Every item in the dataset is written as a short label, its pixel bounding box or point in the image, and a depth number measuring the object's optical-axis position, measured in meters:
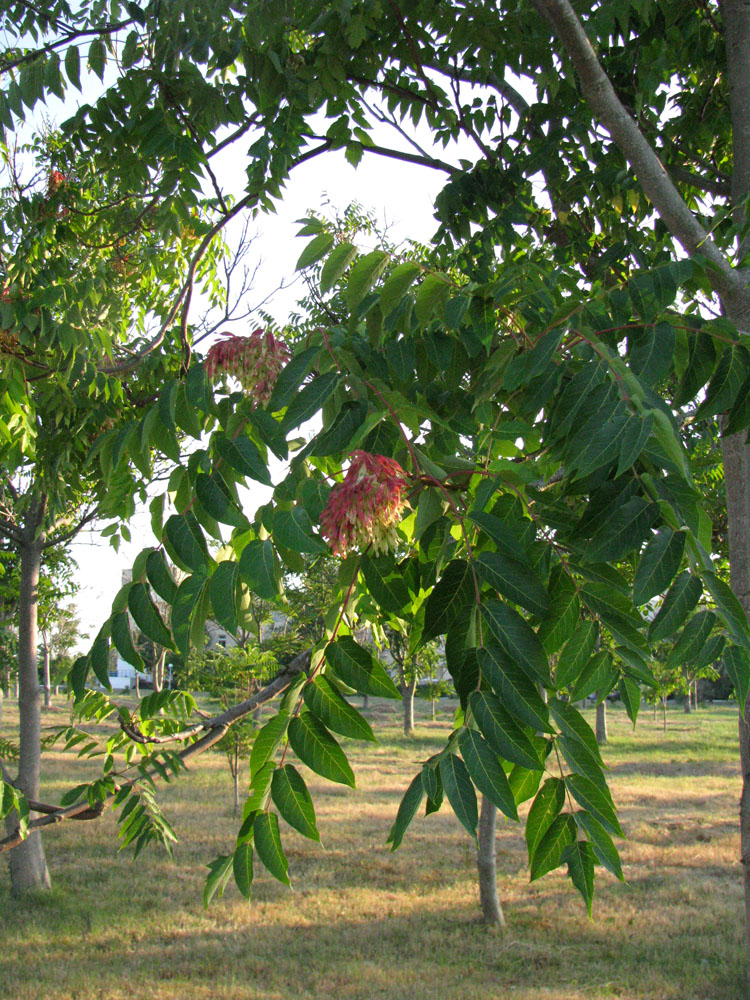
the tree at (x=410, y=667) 9.24
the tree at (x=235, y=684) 8.44
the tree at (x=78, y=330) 2.72
